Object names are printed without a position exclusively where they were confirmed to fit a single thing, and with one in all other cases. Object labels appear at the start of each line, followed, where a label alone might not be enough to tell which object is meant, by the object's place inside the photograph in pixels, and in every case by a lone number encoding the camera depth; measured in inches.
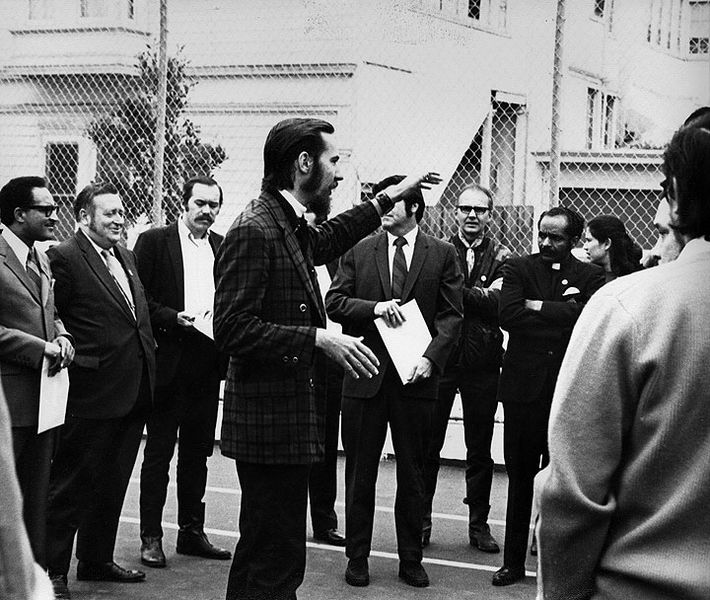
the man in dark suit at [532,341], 223.5
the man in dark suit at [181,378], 240.7
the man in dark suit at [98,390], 212.7
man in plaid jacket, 152.0
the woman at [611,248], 240.4
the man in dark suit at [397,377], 226.2
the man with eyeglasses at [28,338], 195.0
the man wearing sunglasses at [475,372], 257.4
